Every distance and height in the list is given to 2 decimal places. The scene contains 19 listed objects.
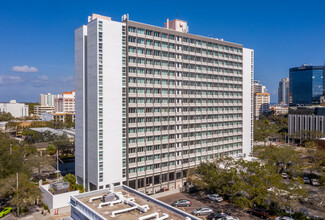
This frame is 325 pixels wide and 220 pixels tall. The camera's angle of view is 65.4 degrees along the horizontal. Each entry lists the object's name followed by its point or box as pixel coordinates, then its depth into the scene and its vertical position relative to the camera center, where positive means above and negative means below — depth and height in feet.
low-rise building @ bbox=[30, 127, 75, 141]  362.57 -37.82
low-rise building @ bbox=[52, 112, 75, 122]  593.67 -21.01
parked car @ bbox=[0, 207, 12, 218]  156.62 -65.30
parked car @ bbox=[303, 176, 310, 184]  228.43 -66.09
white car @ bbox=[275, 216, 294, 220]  142.91 -62.53
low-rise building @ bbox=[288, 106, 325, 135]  412.77 -20.45
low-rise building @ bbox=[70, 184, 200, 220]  101.20 -43.50
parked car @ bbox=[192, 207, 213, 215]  156.15 -64.31
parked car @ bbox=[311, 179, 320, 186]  220.84 -65.73
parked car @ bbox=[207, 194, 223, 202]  179.62 -64.68
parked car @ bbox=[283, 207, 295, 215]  155.36 -63.76
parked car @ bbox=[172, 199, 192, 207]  170.43 -64.49
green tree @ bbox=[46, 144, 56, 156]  299.58 -49.16
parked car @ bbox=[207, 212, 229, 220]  147.54 -63.66
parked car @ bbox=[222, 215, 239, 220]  145.00 -63.48
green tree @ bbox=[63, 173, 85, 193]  182.44 -55.30
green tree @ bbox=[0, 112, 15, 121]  600.35 -22.50
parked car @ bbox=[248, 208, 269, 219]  151.43 -64.13
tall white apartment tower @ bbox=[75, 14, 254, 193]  177.47 +4.23
